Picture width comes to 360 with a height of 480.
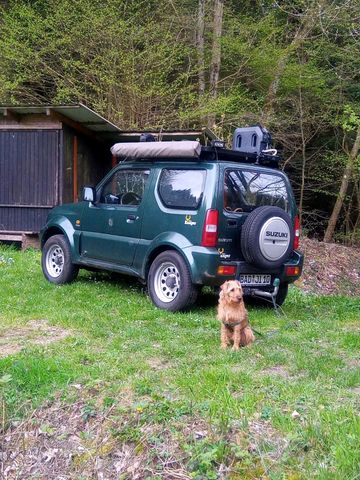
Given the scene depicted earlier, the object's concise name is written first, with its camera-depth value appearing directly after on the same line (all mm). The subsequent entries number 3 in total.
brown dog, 5353
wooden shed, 12641
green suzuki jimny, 6711
